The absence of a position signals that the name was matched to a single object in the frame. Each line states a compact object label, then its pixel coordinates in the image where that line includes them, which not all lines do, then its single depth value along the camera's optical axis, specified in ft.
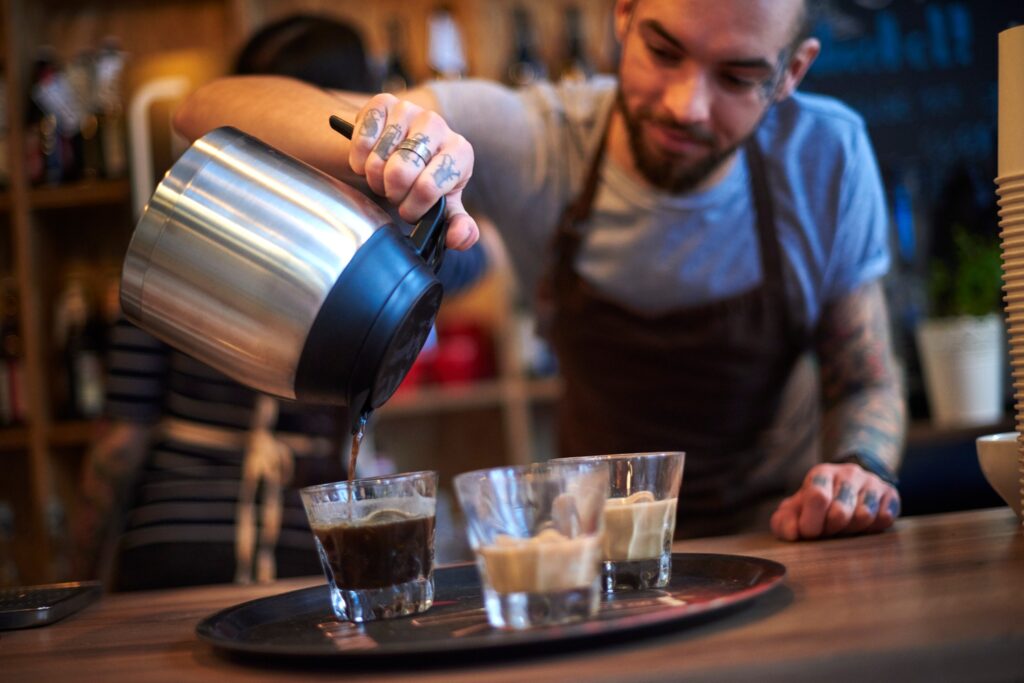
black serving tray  2.12
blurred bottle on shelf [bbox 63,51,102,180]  9.66
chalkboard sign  9.06
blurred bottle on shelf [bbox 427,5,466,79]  9.39
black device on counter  3.22
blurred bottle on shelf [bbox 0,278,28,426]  9.59
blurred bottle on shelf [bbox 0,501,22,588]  8.87
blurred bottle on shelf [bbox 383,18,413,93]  9.59
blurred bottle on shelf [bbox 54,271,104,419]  9.61
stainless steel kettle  2.66
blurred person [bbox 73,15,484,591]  6.41
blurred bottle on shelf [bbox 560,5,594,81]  9.60
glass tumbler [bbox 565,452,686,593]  2.77
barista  4.61
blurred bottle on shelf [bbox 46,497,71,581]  9.41
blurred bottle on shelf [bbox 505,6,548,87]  9.49
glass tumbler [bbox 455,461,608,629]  2.31
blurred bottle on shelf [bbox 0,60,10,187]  9.57
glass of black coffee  2.70
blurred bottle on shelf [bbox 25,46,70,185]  9.55
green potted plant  7.85
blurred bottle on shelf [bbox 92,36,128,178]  9.55
